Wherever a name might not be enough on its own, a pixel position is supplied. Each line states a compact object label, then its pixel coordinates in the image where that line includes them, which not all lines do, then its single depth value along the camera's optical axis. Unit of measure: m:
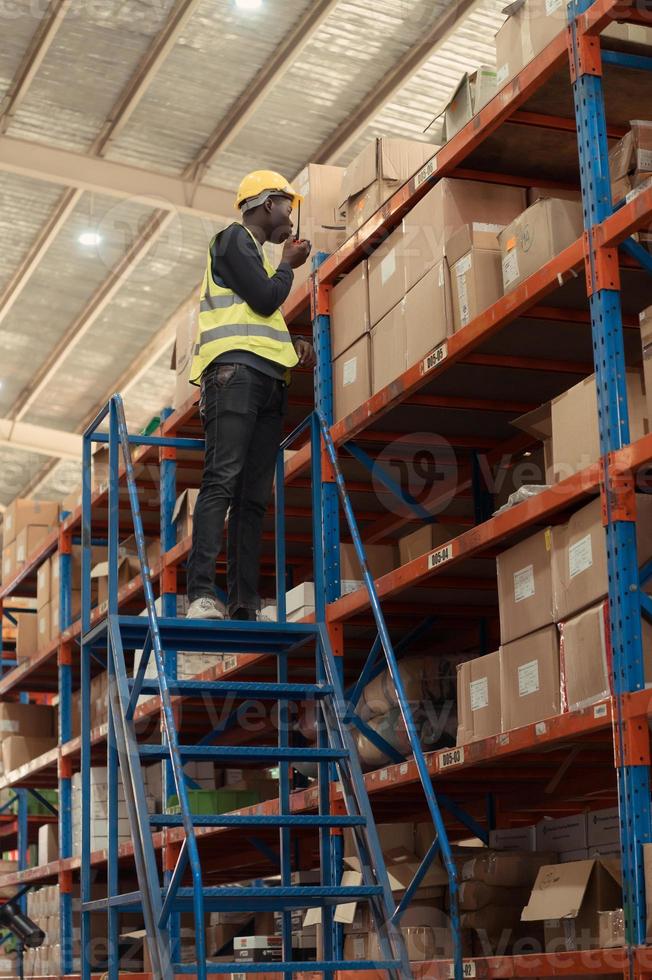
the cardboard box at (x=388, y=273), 6.52
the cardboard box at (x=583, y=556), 5.03
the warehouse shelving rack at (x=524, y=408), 4.78
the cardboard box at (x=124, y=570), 10.68
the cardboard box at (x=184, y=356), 8.95
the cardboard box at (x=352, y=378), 6.85
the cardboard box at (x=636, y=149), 5.31
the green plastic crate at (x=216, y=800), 8.70
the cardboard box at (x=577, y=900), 5.17
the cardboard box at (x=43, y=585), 11.91
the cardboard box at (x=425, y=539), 6.94
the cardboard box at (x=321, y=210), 7.70
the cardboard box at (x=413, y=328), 6.11
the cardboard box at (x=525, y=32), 5.74
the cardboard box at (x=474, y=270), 5.95
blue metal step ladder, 5.32
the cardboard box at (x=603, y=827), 5.84
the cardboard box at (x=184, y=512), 9.05
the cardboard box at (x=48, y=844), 11.95
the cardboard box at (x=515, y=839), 6.44
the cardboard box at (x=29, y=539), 12.80
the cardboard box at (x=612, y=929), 4.76
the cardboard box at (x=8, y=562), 13.14
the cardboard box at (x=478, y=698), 5.71
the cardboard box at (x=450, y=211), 6.16
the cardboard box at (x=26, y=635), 12.51
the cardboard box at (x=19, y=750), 12.59
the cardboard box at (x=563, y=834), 6.09
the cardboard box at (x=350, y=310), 6.91
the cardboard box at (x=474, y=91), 6.26
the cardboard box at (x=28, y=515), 12.95
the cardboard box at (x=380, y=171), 7.17
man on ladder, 6.66
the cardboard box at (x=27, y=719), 12.82
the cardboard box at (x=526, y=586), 5.38
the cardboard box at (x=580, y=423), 5.11
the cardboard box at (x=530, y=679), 5.25
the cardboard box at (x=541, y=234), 5.61
